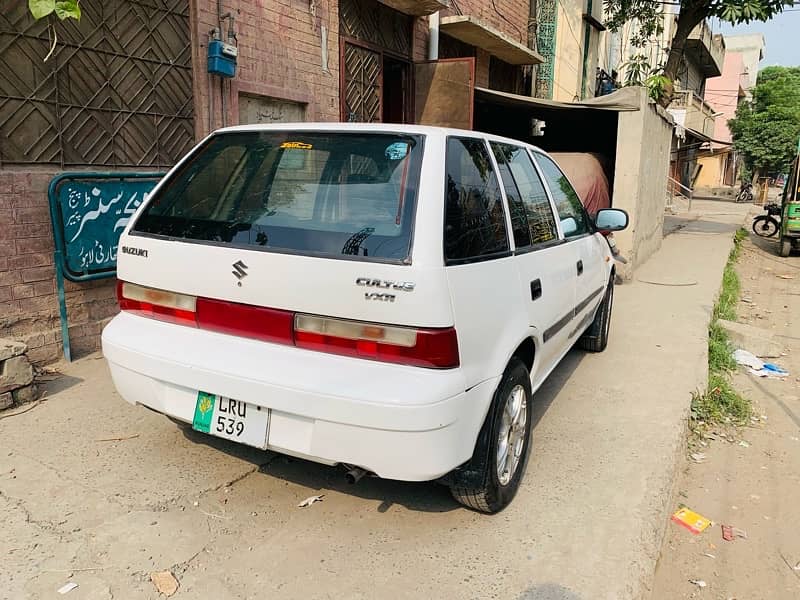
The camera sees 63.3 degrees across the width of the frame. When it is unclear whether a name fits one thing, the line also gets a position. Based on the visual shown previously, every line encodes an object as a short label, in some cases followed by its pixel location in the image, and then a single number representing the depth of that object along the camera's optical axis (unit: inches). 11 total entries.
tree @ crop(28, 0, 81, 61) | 145.5
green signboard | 185.8
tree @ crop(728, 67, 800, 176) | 1486.8
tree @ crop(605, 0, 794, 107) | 437.7
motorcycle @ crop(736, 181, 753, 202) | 1423.5
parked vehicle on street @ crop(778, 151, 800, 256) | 530.3
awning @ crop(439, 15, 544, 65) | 399.5
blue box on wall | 227.1
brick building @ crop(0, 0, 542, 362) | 179.8
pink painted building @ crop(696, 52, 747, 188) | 2073.1
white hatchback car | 96.7
